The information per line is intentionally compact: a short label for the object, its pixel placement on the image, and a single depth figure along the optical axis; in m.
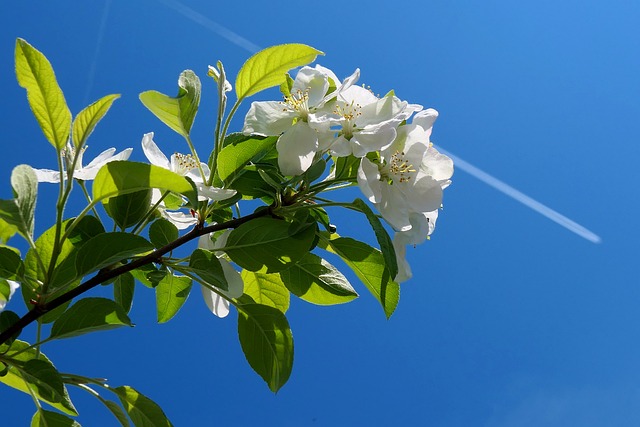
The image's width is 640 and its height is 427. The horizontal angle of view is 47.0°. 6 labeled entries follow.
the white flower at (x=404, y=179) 0.94
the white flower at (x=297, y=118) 0.92
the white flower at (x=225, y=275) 1.03
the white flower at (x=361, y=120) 0.93
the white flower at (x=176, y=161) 1.00
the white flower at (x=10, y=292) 0.98
